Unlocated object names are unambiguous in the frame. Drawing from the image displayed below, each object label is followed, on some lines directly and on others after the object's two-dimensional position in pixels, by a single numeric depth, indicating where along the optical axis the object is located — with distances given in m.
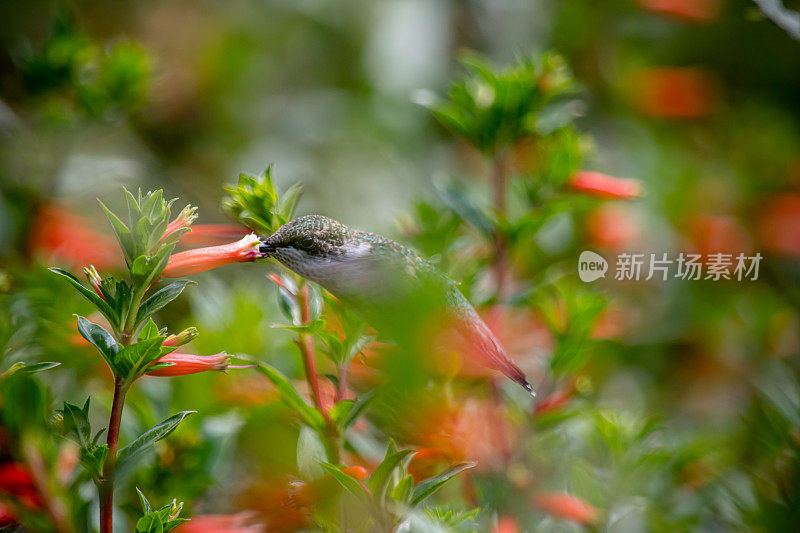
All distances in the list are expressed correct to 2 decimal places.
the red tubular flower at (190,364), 1.77
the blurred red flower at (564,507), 1.84
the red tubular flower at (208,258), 1.77
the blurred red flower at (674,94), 3.67
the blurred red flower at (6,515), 1.79
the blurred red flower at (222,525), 1.82
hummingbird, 1.76
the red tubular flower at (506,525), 1.82
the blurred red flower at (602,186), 1.86
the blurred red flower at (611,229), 2.71
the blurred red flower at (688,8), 3.73
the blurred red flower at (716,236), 3.00
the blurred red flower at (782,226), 3.11
